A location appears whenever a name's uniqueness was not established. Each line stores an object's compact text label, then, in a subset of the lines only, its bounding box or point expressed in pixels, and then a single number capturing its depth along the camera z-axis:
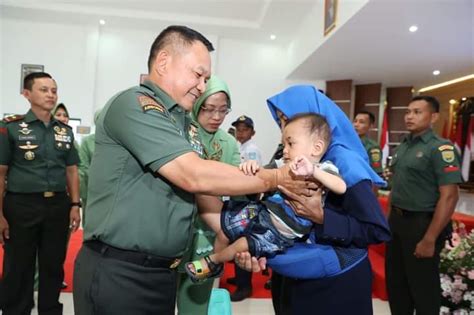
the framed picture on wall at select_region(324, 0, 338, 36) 5.44
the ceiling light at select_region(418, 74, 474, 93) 7.97
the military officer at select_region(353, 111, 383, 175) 4.59
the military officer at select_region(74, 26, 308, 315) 1.07
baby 1.20
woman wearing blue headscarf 1.16
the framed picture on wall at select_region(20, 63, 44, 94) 8.05
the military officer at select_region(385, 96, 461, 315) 2.46
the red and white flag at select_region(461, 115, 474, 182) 6.75
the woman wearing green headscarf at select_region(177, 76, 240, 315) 1.79
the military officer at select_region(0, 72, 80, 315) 2.50
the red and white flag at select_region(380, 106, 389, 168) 8.66
